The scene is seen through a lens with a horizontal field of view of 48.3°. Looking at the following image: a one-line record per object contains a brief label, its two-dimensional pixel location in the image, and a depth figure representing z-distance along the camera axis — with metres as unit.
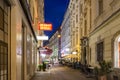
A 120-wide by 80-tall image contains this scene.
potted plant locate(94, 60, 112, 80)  7.90
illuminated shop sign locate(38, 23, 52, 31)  18.90
